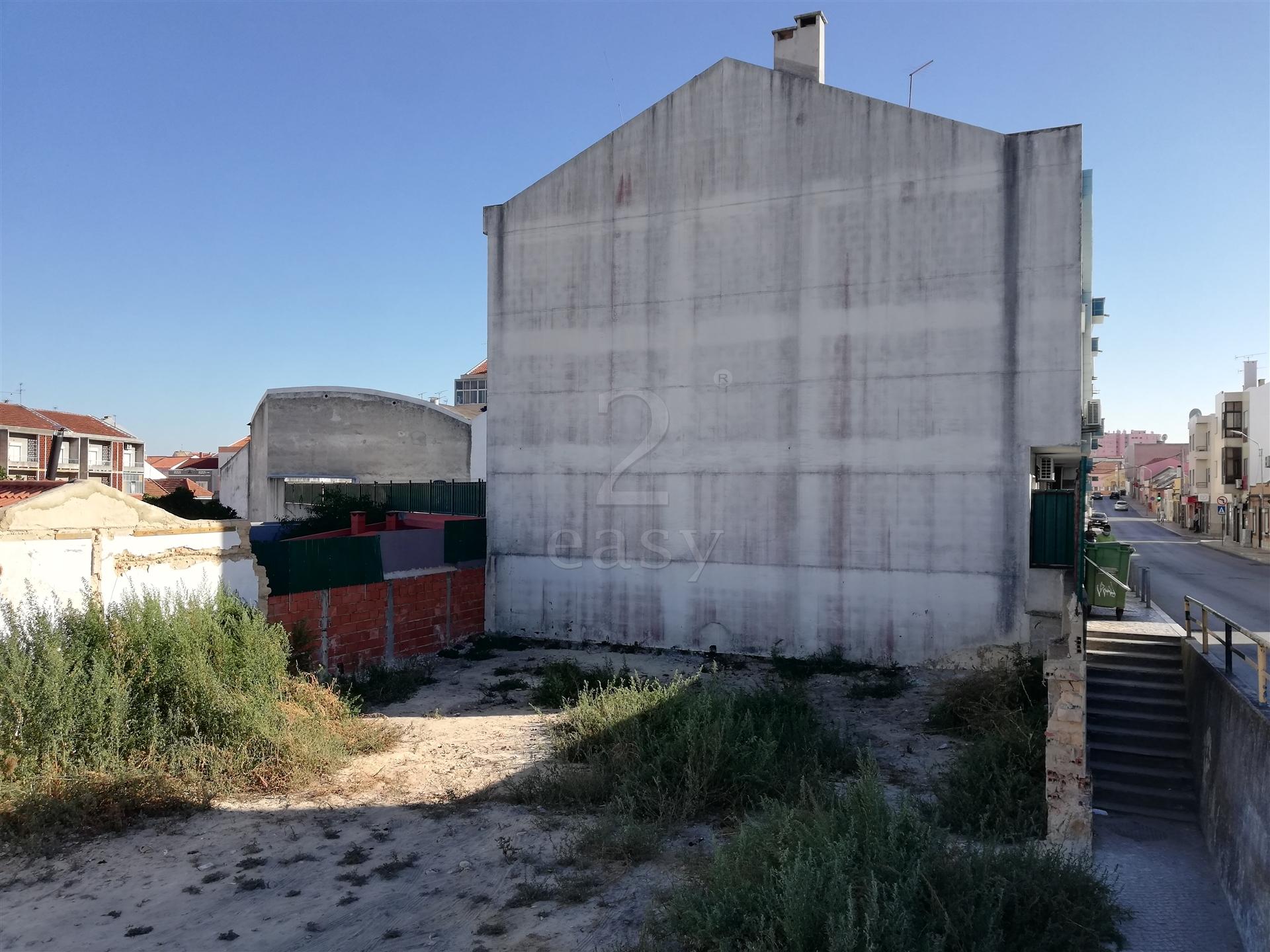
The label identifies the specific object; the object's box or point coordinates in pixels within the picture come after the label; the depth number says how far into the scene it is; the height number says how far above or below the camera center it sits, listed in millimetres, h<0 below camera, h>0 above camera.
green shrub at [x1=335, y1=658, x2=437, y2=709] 13055 -3404
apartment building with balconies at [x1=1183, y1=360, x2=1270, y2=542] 44531 +2274
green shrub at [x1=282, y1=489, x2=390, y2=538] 21672 -763
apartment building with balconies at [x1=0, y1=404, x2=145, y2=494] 51406 +2670
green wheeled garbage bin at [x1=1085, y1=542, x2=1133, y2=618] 13195 -1380
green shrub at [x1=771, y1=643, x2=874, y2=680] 14977 -3398
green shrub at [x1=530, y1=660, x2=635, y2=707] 12727 -3178
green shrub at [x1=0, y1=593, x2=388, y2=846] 8258 -2749
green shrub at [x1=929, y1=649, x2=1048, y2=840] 7871 -3033
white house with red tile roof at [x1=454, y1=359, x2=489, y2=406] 53119 +6952
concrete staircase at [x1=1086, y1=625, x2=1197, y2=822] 9031 -2915
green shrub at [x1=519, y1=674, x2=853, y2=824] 8430 -3059
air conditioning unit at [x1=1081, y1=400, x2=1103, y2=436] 17452 +1718
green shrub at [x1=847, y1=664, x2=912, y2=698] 13484 -3414
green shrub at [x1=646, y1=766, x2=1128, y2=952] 5055 -2787
